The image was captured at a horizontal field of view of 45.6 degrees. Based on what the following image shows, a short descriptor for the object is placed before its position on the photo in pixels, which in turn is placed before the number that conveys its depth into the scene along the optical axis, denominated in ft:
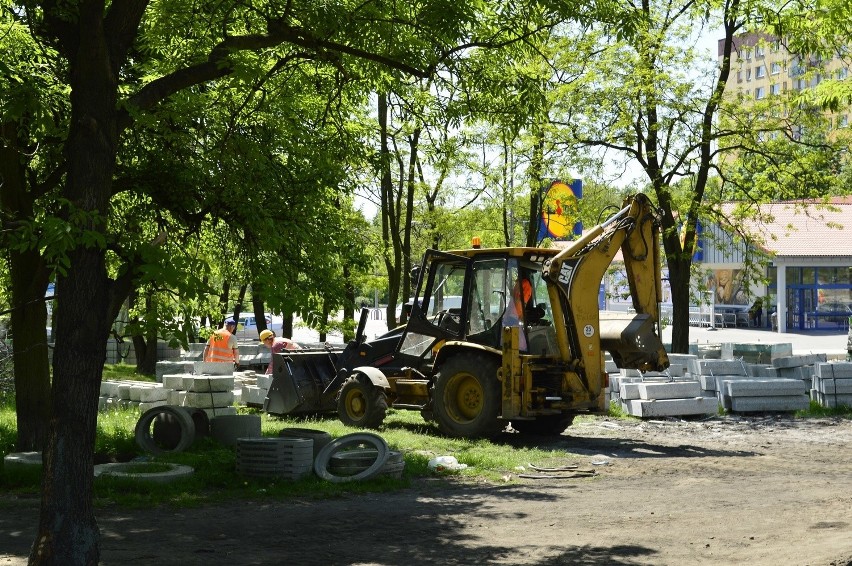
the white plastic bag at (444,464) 40.51
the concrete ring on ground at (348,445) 36.91
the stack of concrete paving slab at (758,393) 58.54
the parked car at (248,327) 155.61
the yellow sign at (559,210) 79.92
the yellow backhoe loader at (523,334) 47.11
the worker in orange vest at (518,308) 48.06
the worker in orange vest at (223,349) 70.44
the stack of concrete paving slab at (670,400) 56.39
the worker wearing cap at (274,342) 63.00
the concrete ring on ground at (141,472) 35.63
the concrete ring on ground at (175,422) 42.79
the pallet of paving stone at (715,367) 62.28
